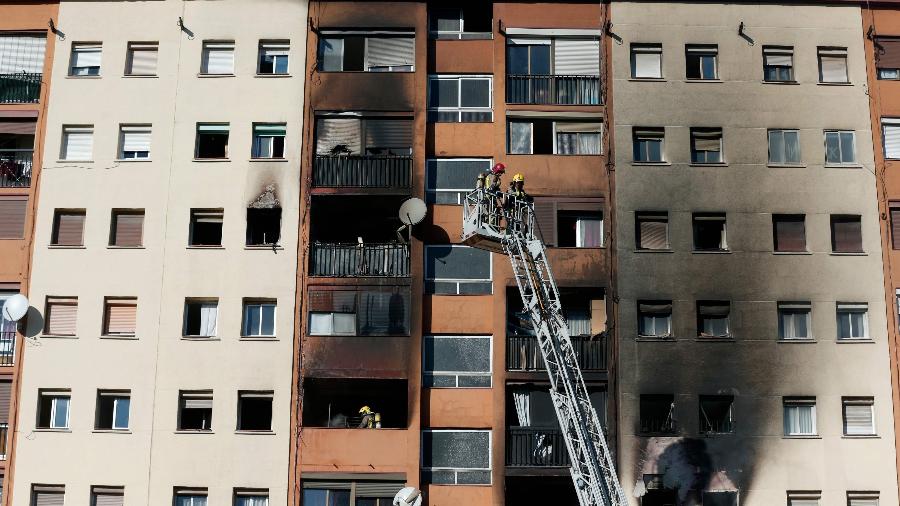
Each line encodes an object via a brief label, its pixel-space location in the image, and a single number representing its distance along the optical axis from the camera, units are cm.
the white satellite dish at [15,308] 3069
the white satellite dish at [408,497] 2628
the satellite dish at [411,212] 3091
